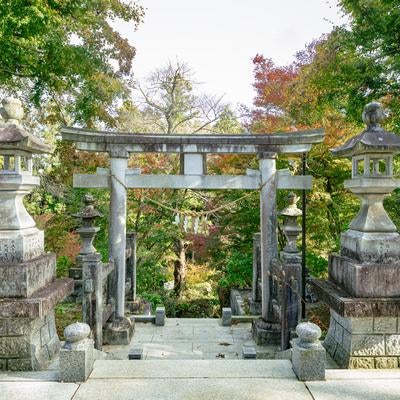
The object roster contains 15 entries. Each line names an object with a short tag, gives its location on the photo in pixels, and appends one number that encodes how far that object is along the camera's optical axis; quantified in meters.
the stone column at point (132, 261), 9.91
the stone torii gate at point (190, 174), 7.61
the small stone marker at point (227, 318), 8.91
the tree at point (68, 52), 8.15
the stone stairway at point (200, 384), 3.74
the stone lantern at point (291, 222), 7.26
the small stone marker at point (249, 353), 6.09
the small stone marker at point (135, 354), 6.05
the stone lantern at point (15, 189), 4.51
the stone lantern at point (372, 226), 4.52
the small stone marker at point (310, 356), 4.09
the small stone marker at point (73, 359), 4.06
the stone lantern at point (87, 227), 8.35
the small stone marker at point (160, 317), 8.92
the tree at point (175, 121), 15.86
